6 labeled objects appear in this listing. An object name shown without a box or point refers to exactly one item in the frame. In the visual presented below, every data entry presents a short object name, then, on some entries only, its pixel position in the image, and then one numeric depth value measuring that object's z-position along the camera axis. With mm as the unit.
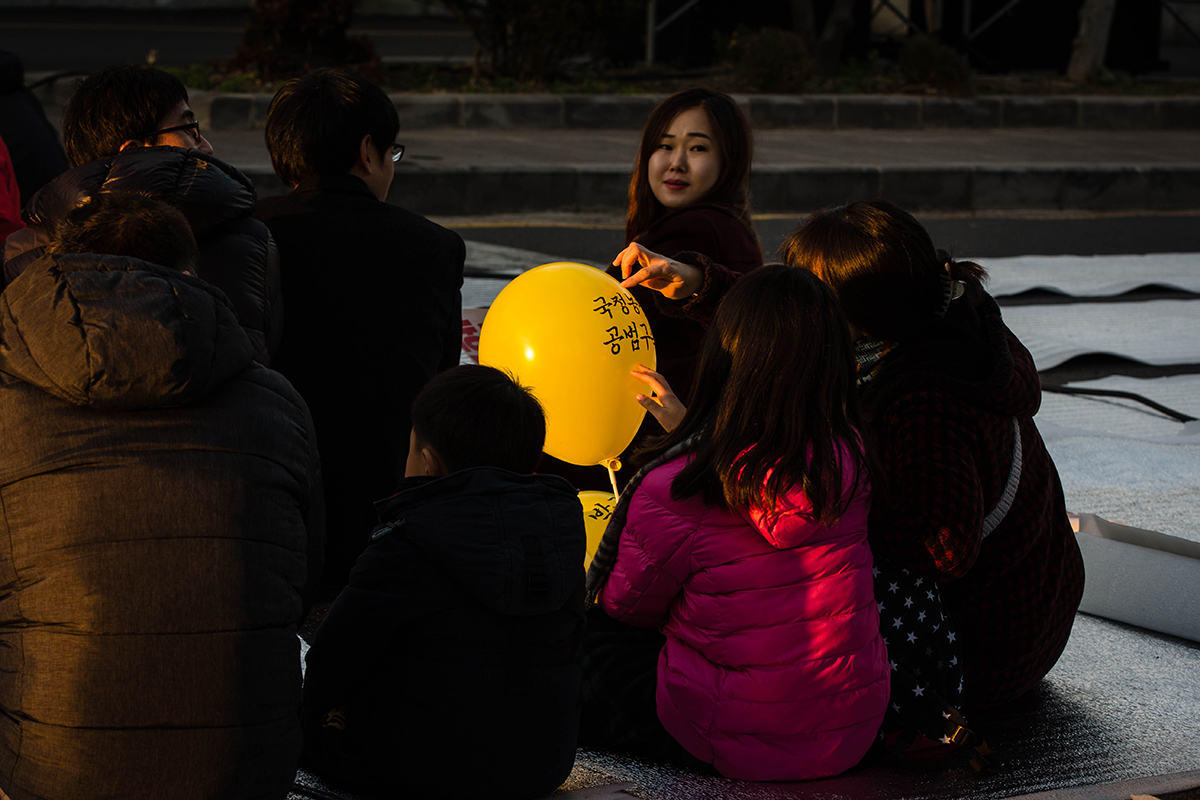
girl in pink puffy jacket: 4547
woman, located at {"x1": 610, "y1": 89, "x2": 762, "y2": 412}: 7133
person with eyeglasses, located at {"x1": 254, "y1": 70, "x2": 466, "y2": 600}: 6516
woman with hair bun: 4891
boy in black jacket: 4270
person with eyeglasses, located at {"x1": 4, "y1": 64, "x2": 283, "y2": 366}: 5461
